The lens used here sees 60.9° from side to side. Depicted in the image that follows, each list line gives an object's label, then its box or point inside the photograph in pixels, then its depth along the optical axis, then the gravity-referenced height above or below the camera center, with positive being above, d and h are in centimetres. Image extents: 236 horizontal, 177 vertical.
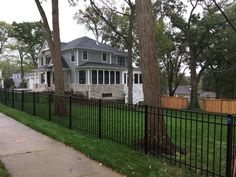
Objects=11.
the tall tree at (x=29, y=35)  3197 +804
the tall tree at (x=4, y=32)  3231 +864
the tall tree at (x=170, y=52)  2298 +418
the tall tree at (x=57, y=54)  986 +151
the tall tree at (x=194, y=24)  1858 +577
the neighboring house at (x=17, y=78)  4987 +159
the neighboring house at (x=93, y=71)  2059 +147
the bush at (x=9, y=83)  4232 +27
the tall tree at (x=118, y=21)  1678 +706
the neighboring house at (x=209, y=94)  4901 -233
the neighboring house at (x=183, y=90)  5014 -142
